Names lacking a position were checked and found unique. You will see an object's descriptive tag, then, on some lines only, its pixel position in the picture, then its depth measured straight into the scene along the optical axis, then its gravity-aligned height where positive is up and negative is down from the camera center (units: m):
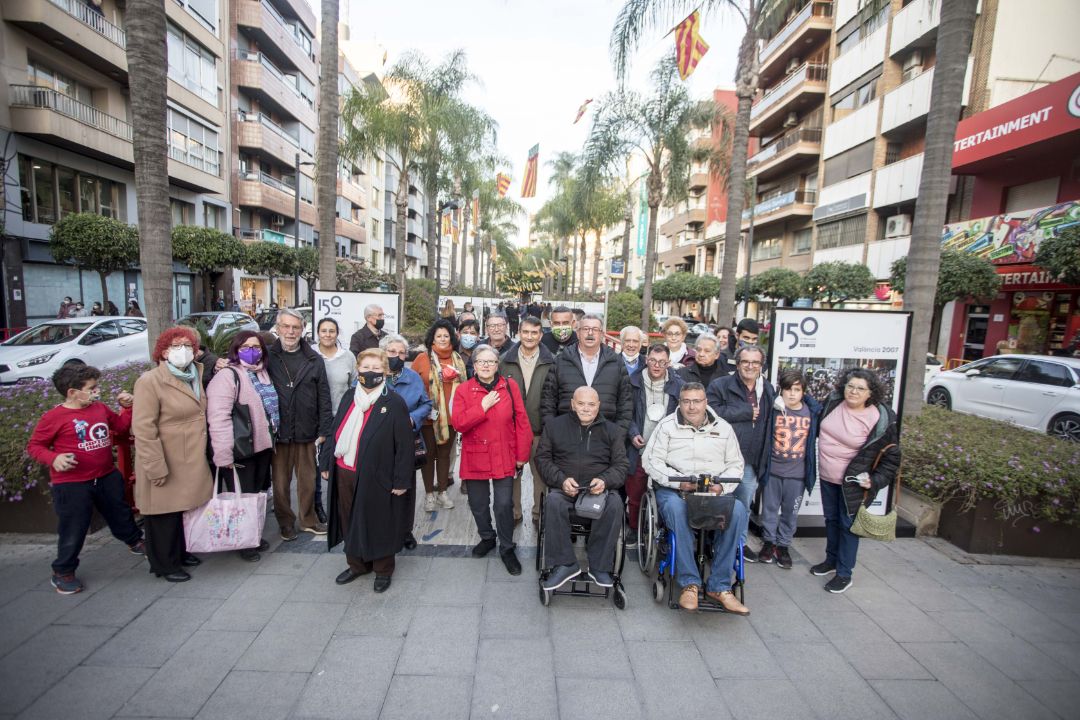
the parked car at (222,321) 13.24 -0.76
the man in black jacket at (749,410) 4.56 -0.83
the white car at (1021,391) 9.01 -1.23
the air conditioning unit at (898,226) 22.52 +4.20
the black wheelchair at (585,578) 3.86 -2.03
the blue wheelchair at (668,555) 3.77 -1.85
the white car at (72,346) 10.16 -1.28
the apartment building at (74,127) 16.20 +5.53
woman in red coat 4.30 -1.12
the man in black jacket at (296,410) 4.58 -1.00
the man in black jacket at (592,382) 4.65 -0.66
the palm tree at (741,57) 10.85 +5.48
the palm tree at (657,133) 18.77 +6.62
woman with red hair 3.78 -1.17
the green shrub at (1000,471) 4.82 -1.39
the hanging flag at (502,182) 26.70 +6.27
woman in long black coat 3.95 -1.32
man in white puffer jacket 3.74 -1.22
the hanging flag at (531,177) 23.00 +5.73
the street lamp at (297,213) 25.74 +4.27
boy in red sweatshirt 3.73 -1.21
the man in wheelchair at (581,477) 3.86 -1.29
